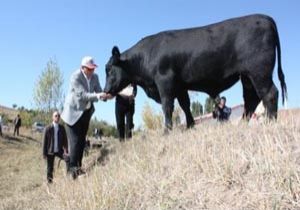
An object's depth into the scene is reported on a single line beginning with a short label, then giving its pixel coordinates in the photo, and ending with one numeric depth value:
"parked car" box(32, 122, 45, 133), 54.96
